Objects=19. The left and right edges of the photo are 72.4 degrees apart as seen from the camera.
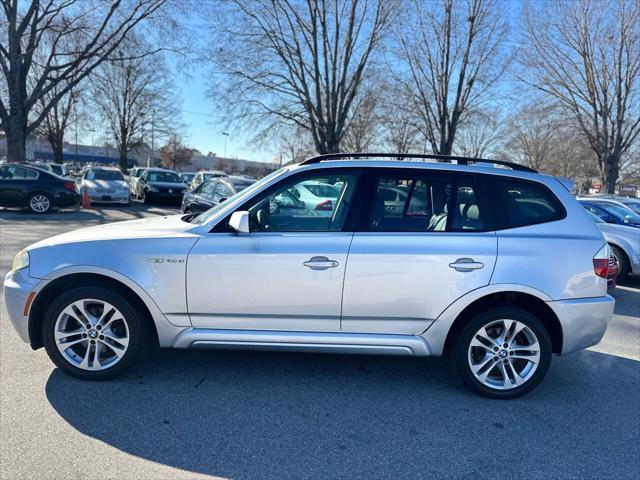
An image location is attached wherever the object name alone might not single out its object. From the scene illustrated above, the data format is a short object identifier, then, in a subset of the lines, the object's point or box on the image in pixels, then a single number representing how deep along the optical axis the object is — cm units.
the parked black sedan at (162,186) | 1948
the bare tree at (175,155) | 7283
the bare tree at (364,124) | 2544
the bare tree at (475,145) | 4100
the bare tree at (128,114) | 4369
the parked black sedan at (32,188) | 1361
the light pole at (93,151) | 9427
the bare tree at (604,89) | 2172
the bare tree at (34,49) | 1884
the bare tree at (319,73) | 1994
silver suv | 325
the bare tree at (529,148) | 5104
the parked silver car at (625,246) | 757
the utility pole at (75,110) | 4132
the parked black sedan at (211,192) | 989
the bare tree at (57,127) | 4428
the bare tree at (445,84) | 2112
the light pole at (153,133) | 4764
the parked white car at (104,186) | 1744
